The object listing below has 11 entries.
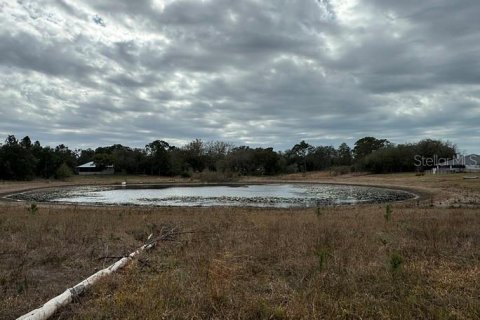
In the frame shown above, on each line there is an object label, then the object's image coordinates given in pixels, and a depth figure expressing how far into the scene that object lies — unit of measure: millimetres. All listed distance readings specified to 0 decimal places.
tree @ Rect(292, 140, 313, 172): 129625
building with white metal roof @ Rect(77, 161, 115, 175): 110125
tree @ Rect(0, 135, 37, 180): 71375
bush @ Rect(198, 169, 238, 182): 76819
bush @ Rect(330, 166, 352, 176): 98250
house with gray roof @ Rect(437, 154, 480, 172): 85356
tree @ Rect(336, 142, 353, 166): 122625
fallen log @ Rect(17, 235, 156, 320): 4856
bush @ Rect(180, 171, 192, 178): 91250
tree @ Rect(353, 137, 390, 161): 120769
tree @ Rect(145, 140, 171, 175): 99188
